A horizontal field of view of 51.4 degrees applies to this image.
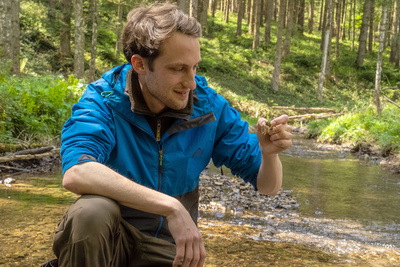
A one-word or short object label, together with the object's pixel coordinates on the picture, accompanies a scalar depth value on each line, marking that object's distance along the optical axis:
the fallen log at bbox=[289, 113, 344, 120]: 18.02
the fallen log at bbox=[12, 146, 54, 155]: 6.66
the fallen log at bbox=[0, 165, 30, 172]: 6.28
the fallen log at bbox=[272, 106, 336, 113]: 19.67
